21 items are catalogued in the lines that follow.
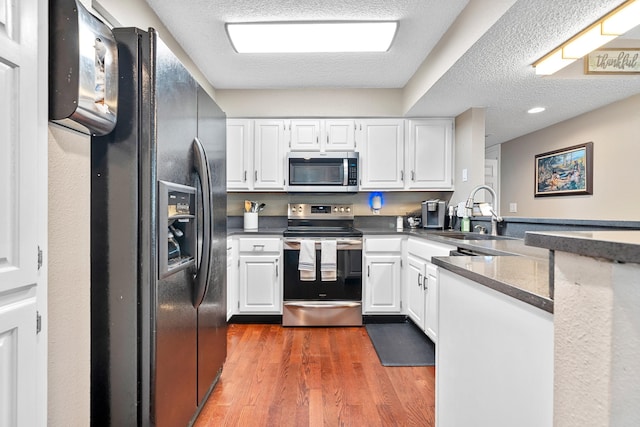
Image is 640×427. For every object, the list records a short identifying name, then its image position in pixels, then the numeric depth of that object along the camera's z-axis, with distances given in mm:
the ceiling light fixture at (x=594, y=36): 1493
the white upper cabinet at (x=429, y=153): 3244
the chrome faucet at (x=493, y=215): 2328
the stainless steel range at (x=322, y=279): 2877
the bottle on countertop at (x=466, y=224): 2840
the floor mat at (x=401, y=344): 2246
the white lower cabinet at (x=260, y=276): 2936
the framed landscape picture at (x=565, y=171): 3273
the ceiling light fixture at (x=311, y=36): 2152
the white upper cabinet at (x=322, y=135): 3236
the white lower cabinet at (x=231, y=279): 2809
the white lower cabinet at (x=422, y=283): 2371
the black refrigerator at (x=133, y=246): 1089
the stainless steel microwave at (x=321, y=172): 3168
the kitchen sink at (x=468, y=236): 2200
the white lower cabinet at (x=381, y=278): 2953
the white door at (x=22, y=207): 720
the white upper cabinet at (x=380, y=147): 3246
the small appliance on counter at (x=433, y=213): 3221
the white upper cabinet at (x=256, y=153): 3230
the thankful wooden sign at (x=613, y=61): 2051
